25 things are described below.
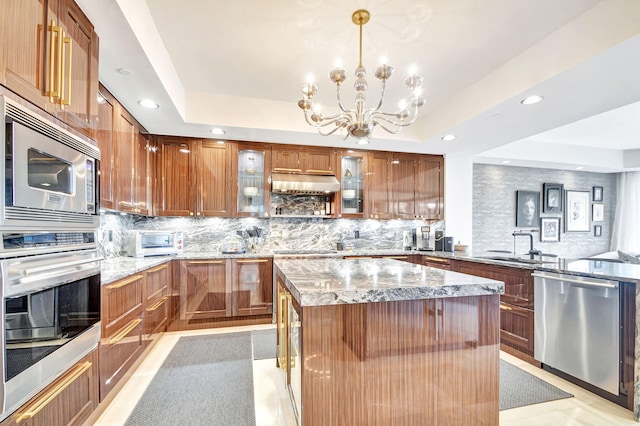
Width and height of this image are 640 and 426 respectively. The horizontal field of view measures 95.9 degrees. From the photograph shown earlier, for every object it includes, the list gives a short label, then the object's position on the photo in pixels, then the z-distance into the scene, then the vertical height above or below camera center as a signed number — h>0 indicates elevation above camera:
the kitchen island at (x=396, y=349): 1.43 -0.72
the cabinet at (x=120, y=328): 1.95 -0.89
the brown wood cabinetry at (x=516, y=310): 2.79 -0.97
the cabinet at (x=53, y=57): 1.13 +0.72
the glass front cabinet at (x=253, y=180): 4.11 +0.47
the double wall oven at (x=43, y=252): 1.09 -0.18
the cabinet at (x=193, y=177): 3.85 +0.48
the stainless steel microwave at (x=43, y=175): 1.09 +0.17
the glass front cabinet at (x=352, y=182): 4.46 +0.49
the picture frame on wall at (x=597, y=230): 6.58 -0.35
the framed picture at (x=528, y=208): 5.89 +0.13
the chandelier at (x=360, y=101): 1.90 +0.80
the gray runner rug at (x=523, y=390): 2.17 -1.42
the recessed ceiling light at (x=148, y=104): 2.78 +1.07
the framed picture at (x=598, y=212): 6.57 +0.06
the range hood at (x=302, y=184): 4.04 +0.42
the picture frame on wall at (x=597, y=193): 6.58 +0.50
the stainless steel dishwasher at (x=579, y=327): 2.18 -0.94
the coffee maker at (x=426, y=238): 4.71 -0.41
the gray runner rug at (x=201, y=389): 1.94 -1.40
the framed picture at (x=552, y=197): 6.12 +0.37
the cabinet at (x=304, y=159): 4.19 +0.80
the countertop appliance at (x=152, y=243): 3.36 -0.37
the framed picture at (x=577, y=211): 6.33 +0.08
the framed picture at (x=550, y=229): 6.10 -0.31
